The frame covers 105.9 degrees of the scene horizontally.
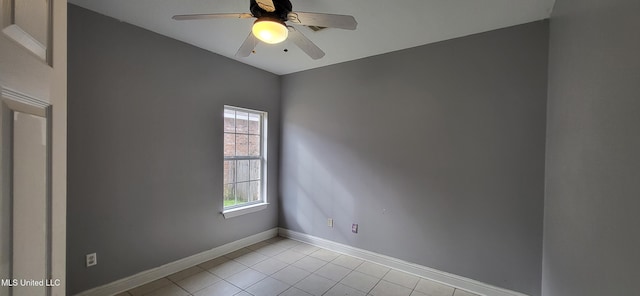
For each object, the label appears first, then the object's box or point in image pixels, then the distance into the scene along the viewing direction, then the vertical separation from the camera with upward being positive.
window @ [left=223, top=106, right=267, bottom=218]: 3.29 -0.20
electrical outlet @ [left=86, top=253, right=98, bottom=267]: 2.12 -1.03
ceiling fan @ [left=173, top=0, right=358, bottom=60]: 1.53 +0.83
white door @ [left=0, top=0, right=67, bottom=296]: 0.53 -0.01
